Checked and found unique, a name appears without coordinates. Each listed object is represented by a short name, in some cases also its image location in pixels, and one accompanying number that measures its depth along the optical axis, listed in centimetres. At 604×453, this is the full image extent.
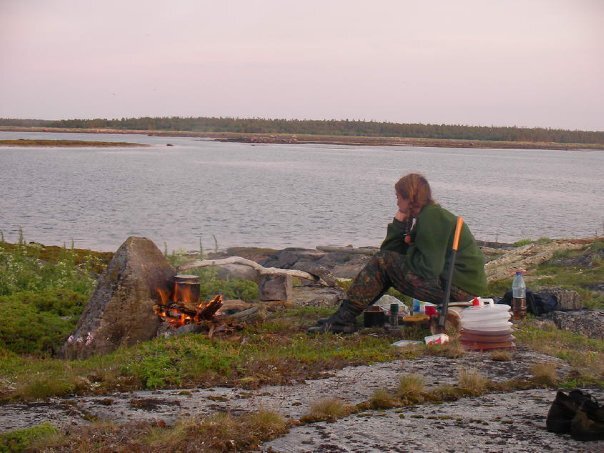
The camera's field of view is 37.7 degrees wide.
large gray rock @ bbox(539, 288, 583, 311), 1092
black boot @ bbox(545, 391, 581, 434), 557
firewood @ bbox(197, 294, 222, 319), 904
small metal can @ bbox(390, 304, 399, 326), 931
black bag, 1062
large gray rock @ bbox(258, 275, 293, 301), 1082
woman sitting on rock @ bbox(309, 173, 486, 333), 850
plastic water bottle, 1006
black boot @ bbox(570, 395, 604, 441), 543
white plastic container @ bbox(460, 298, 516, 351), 814
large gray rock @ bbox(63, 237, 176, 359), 902
